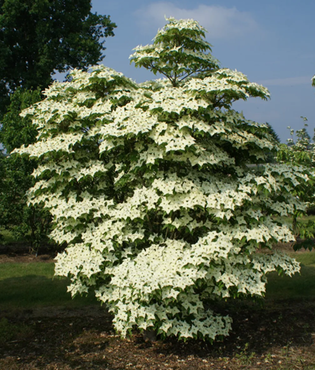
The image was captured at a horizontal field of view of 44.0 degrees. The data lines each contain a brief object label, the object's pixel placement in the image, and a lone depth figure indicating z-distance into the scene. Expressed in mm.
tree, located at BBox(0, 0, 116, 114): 17938
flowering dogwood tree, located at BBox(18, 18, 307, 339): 4871
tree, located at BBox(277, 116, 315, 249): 5445
